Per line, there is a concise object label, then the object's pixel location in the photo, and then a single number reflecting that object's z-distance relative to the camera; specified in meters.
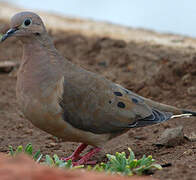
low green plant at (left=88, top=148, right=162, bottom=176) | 8.07
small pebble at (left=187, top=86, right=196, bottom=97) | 13.78
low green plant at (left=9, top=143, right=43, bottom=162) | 9.13
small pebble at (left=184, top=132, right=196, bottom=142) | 11.01
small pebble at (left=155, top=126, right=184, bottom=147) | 10.61
